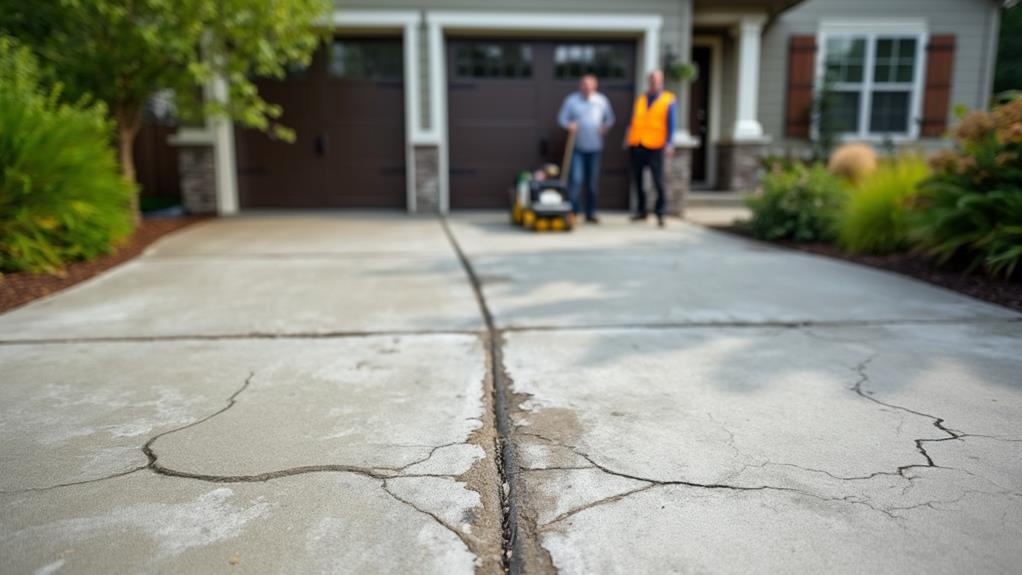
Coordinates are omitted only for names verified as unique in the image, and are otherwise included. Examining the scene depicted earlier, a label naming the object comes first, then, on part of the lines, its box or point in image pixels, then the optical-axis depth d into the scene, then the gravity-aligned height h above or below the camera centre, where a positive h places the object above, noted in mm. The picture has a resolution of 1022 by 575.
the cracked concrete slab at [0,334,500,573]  1569 -828
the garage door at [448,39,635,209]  9680 +765
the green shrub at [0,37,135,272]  4805 -164
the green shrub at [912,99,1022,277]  4488 -255
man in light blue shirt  8359 +355
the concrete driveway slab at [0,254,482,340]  3531 -810
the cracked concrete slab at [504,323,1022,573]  1578 -829
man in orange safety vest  8102 +314
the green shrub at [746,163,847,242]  6824 -451
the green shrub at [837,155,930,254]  5828 -451
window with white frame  11508 +1258
